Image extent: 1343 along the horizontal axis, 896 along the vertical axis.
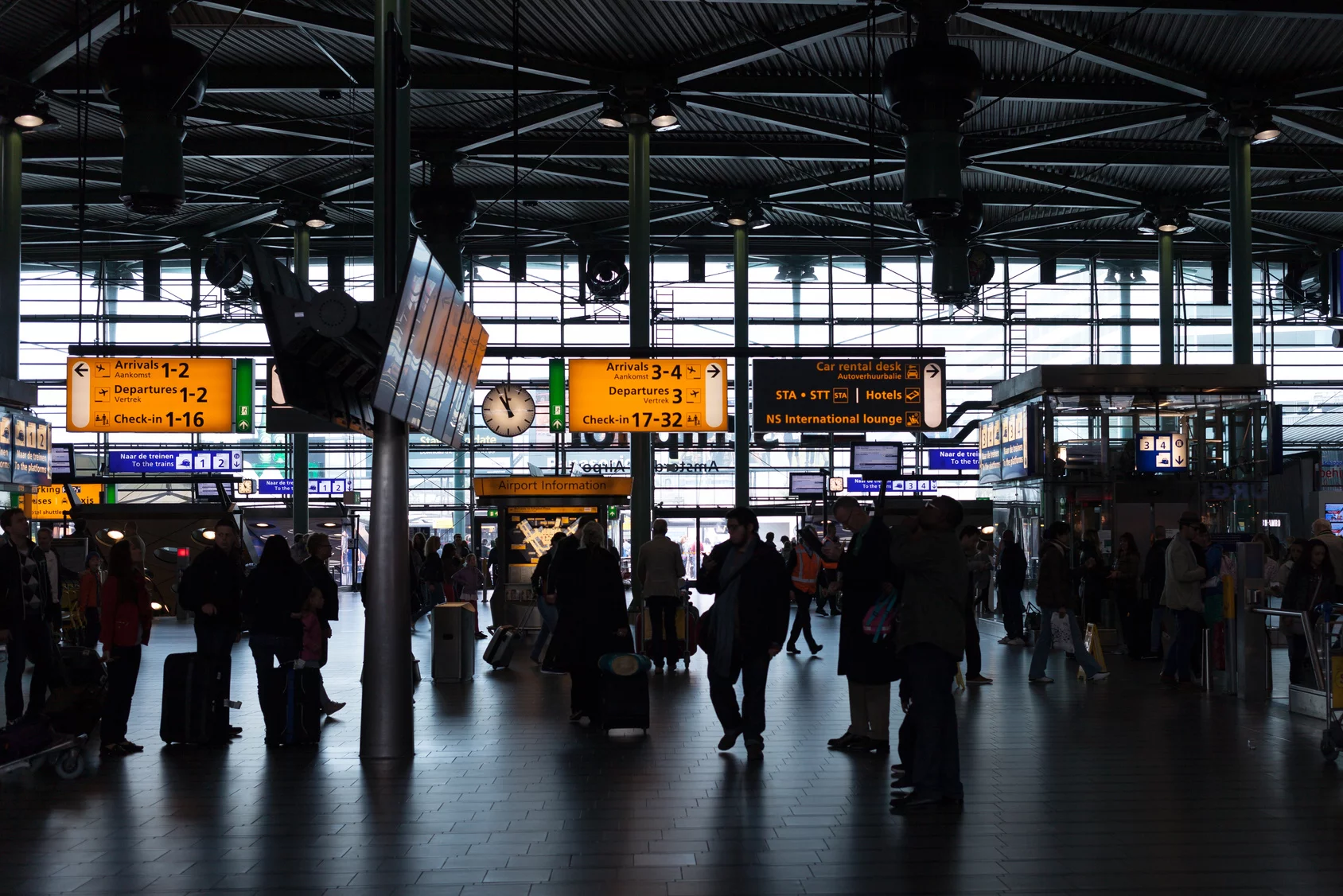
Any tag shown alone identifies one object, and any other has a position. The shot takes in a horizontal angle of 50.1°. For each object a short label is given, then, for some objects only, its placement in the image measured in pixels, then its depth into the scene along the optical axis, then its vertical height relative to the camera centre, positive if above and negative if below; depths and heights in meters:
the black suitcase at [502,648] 15.77 -2.01
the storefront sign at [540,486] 20.56 -0.28
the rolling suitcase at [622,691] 10.36 -1.63
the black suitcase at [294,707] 10.04 -1.68
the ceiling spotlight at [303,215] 30.47 +5.38
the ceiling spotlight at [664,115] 22.16 +5.41
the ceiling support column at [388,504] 9.42 -0.25
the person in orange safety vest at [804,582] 17.52 -1.43
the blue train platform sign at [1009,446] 20.69 +0.28
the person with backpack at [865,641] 8.80 -1.13
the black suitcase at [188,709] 9.95 -1.67
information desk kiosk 20.53 -0.66
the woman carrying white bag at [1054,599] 13.70 -1.31
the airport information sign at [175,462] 38.97 +0.17
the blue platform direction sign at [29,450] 18.47 +0.25
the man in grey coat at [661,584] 15.23 -1.26
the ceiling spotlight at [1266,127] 22.75 +5.33
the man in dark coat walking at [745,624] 9.23 -1.02
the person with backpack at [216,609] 10.08 -1.00
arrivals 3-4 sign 21.16 +1.06
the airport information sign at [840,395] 21.52 +1.04
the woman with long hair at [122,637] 9.70 -1.15
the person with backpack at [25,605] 9.33 -0.91
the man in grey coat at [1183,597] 13.05 -1.22
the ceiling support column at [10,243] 20.56 +3.25
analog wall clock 25.09 +0.99
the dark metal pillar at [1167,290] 32.75 +3.94
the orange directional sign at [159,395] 22.02 +1.14
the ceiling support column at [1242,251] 23.41 +3.46
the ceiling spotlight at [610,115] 22.05 +5.40
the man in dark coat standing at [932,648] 7.45 -0.96
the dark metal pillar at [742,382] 29.25 +1.71
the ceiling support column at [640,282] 21.17 +2.80
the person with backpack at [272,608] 10.20 -1.00
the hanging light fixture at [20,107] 20.58 +5.18
